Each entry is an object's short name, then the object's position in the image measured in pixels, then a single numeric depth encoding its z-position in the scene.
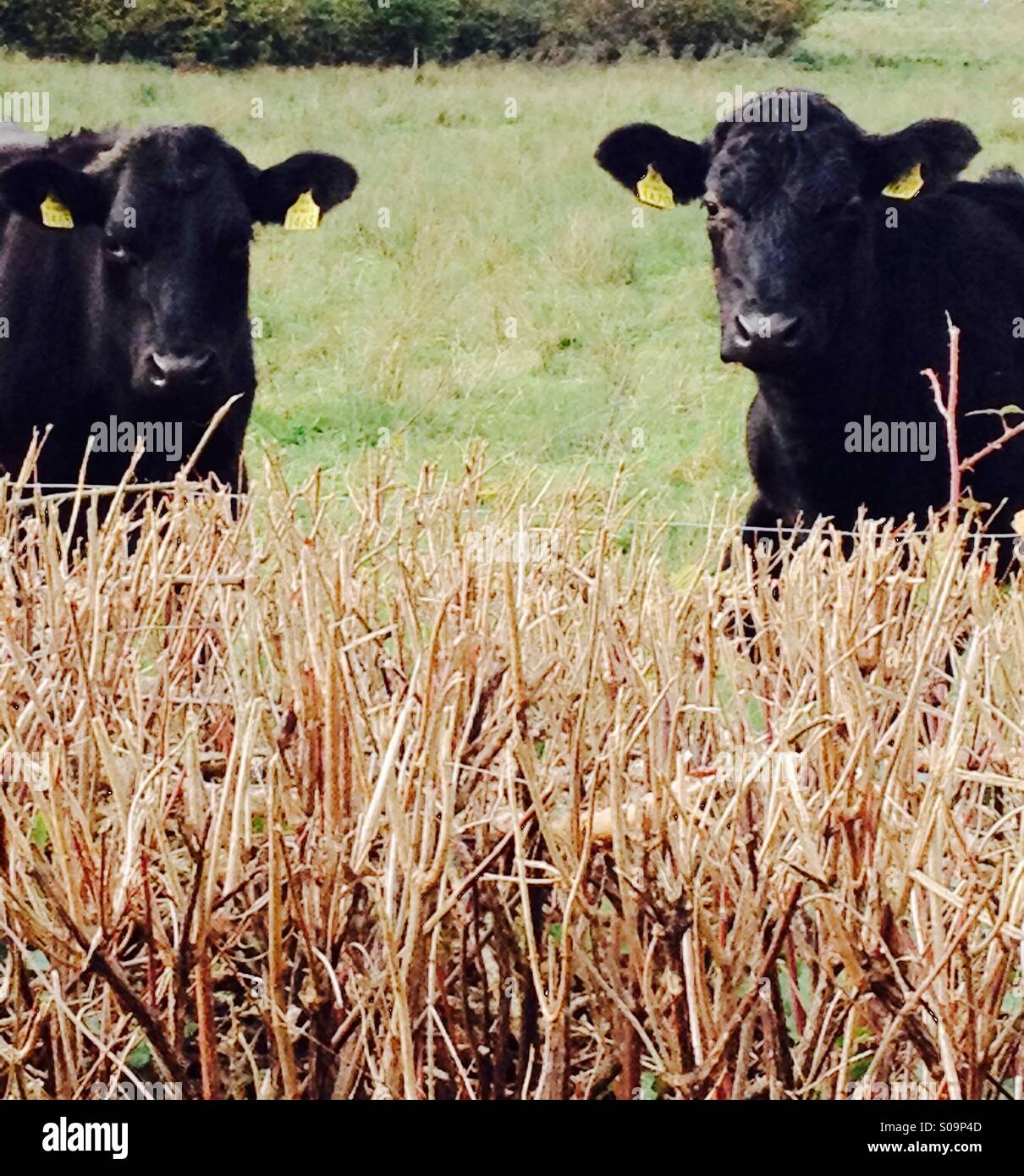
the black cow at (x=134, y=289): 4.69
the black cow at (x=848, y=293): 4.66
